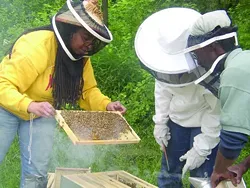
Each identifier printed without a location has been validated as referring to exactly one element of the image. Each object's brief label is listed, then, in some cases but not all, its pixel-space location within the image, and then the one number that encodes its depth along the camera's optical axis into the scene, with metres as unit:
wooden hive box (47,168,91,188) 3.42
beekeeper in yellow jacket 2.91
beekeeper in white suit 2.98
